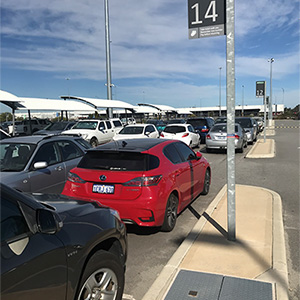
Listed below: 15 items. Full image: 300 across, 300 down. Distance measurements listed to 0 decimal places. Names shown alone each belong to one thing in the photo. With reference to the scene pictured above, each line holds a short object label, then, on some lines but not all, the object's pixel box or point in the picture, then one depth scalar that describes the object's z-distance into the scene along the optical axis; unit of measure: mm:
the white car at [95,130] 18234
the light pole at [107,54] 25848
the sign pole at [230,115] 3982
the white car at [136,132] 16750
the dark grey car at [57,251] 2006
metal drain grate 3150
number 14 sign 4109
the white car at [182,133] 16266
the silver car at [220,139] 15119
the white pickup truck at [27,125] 27562
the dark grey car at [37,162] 5531
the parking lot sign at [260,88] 18438
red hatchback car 4574
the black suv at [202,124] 20438
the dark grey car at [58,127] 21100
